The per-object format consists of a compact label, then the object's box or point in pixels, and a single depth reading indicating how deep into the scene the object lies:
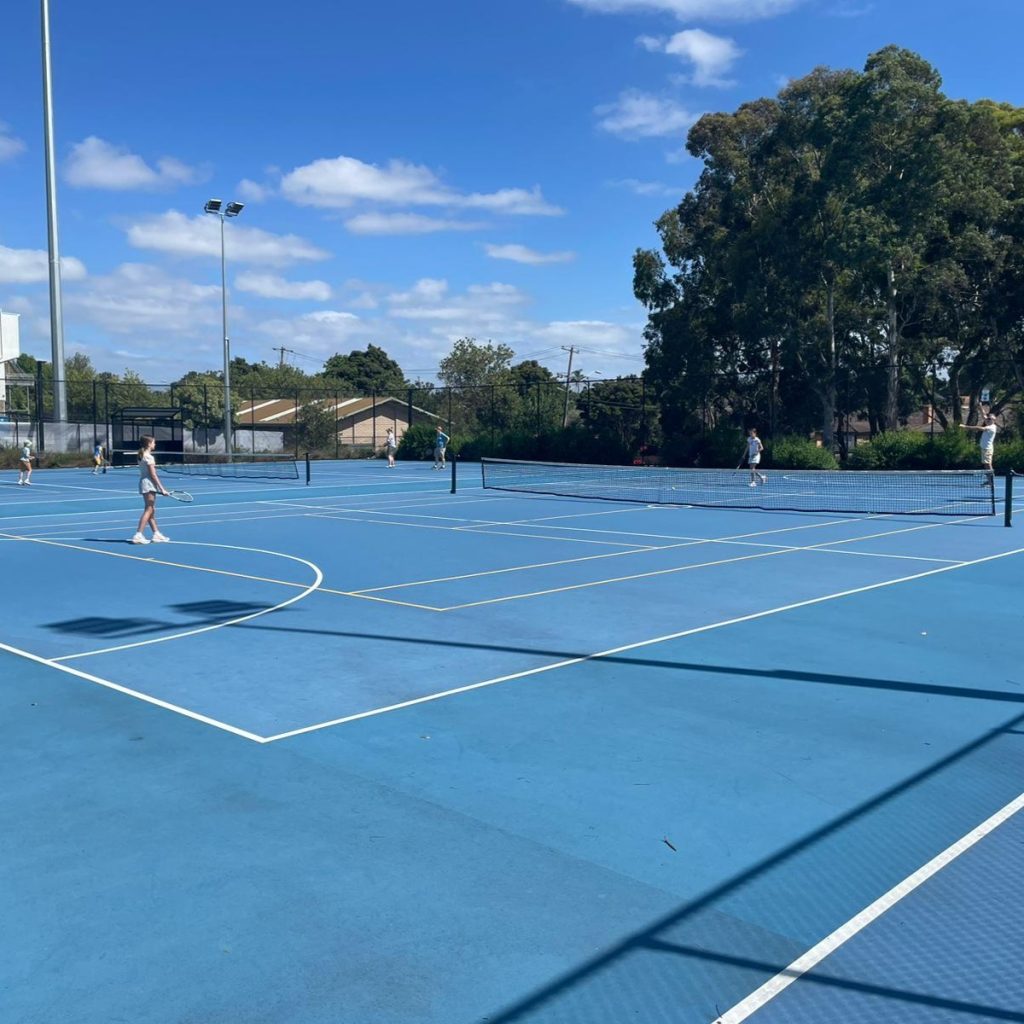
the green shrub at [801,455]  38.94
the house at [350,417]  59.31
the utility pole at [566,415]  52.27
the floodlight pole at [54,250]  40.66
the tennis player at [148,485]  16.64
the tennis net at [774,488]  23.89
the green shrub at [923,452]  36.66
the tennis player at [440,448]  41.44
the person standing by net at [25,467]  32.84
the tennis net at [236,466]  38.13
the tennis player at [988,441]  24.81
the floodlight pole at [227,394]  43.78
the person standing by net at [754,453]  29.89
